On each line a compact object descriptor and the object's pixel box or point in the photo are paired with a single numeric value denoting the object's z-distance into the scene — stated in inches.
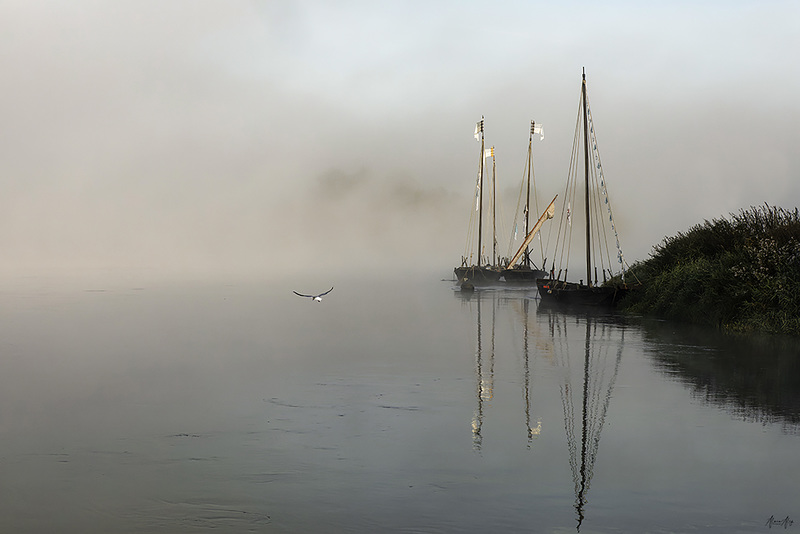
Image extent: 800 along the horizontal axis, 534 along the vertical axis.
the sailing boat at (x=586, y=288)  2117.4
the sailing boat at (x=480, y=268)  3863.2
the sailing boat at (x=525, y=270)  3880.4
